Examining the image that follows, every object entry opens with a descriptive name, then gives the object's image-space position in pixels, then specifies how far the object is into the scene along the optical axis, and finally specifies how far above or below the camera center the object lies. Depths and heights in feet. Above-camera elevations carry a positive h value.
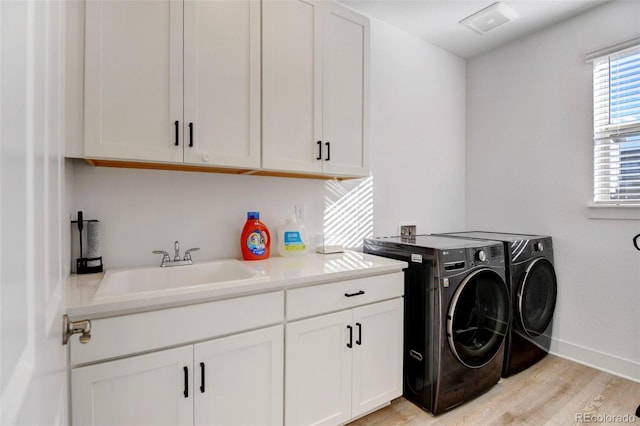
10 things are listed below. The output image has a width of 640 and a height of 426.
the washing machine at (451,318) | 5.81 -2.10
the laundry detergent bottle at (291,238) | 6.51 -0.57
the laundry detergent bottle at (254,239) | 6.01 -0.54
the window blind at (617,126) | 6.97 +1.98
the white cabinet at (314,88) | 5.46 +2.32
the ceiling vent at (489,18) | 7.38 +4.78
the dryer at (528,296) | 7.13 -2.02
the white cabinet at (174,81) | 4.22 +1.90
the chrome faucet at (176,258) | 5.33 -0.82
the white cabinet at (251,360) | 3.52 -2.02
